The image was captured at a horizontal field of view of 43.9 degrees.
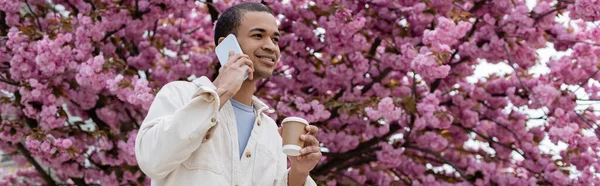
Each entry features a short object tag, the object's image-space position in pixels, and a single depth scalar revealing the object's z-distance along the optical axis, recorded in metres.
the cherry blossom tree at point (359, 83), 4.83
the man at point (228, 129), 1.98
